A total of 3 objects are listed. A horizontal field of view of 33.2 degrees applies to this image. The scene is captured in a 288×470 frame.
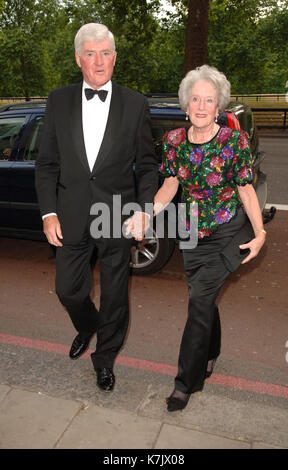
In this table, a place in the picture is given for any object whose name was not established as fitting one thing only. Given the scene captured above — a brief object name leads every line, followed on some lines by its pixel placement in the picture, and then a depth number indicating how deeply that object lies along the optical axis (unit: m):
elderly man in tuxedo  2.80
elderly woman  2.61
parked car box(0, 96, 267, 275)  4.89
